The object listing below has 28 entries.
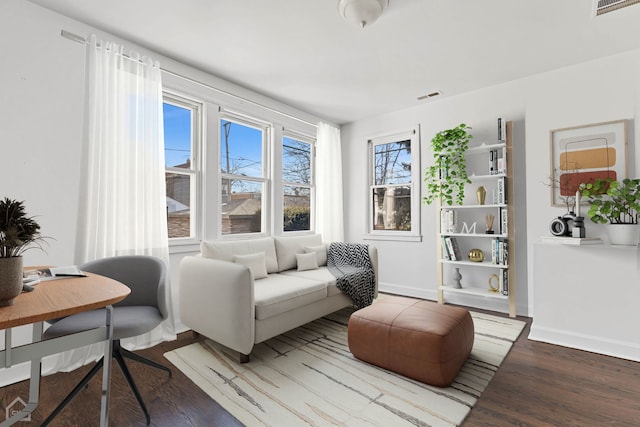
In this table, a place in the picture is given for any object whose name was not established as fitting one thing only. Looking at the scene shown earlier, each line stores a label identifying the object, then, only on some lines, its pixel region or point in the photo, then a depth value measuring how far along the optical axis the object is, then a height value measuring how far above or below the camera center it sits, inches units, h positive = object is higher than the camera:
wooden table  38.8 -12.0
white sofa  85.9 -23.7
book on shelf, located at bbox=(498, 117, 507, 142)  126.8 +36.4
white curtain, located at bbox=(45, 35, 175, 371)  90.5 +16.3
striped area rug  65.2 -42.3
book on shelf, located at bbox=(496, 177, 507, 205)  125.8 +10.6
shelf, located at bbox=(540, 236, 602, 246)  98.5 -8.1
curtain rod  88.1 +53.0
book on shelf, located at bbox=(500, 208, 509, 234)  125.4 -1.9
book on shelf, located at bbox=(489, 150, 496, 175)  131.0 +23.5
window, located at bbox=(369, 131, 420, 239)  160.2 +18.1
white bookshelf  125.7 -7.5
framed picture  108.7 +22.3
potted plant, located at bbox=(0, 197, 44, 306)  41.3 -3.4
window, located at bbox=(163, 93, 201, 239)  117.0 +22.3
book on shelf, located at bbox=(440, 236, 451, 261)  139.7 -15.3
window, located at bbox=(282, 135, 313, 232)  163.9 +19.4
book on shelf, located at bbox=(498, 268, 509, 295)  124.9 -26.7
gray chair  64.6 -22.6
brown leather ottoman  74.5 -31.9
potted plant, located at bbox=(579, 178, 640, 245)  96.4 +2.9
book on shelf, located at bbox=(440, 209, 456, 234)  140.3 -2.0
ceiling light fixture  79.3 +55.3
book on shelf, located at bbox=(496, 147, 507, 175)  126.7 +23.4
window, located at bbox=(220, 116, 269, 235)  135.0 +19.7
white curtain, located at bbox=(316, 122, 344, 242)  173.6 +19.1
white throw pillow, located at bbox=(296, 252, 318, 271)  132.6 -19.4
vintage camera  103.6 -2.8
